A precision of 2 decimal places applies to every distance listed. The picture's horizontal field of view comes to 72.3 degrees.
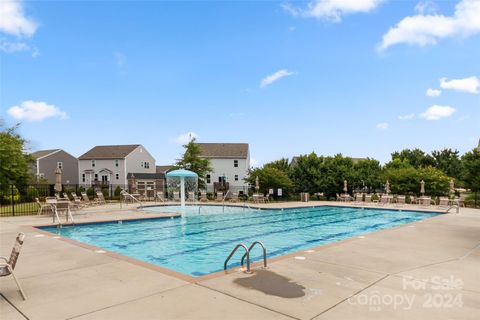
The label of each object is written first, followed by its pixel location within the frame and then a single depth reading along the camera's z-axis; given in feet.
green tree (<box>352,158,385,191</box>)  102.22
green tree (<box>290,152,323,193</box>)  101.86
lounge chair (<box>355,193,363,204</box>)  81.52
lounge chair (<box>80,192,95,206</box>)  72.28
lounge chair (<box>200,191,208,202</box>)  91.79
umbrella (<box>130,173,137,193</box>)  94.58
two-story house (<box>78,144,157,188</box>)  151.94
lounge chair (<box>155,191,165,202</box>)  86.28
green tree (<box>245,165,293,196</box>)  95.86
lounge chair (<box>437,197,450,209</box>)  70.33
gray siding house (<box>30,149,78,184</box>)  150.26
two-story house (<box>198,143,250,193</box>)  152.87
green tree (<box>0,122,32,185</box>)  89.06
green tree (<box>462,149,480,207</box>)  89.86
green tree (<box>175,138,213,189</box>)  125.29
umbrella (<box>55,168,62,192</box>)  55.29
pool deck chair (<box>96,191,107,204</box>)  77.85
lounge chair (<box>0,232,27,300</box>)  15.65
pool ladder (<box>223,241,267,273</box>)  19.23
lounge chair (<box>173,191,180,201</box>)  91.35
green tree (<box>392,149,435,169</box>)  181.16
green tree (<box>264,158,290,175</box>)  109.50
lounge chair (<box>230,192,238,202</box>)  88.84
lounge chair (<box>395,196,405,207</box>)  76.28
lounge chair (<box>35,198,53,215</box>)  52.67
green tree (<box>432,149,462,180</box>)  178.40
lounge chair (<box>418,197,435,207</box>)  72.10
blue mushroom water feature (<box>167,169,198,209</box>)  122.73
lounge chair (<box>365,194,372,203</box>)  92.87
